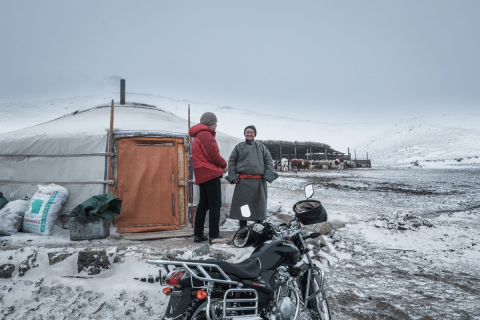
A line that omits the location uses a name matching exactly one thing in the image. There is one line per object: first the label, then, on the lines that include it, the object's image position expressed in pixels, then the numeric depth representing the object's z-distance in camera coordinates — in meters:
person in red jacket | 3.53
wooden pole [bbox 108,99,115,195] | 4.73
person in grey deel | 3.87
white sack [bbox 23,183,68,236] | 4.25
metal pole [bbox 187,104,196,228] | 5.07
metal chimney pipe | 7.06
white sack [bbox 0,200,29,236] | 4.18
